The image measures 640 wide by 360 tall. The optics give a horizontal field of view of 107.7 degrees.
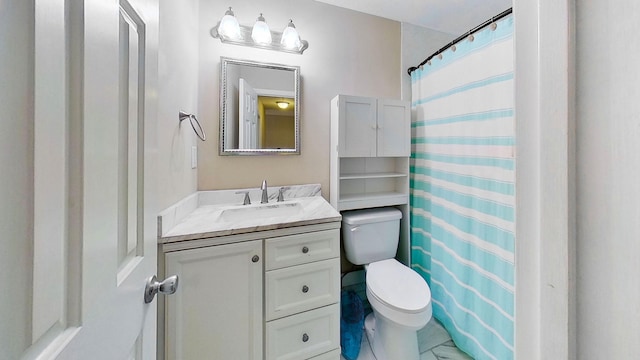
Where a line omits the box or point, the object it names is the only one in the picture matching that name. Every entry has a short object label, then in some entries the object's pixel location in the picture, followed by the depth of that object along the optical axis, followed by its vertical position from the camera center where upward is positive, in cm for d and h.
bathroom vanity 99 -50
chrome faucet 158 -10
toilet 125 -62
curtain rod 120 +90
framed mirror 155 +51
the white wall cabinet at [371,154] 168 +20
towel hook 118 +34
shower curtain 124 -5
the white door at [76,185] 26 -1
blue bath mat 144 -97
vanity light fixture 147 +97
